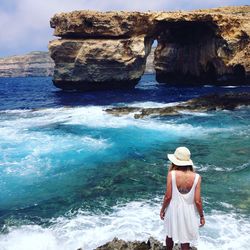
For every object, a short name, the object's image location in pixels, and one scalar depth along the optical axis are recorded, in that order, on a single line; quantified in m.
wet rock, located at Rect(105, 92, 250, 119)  24.66
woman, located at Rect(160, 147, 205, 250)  5.16
